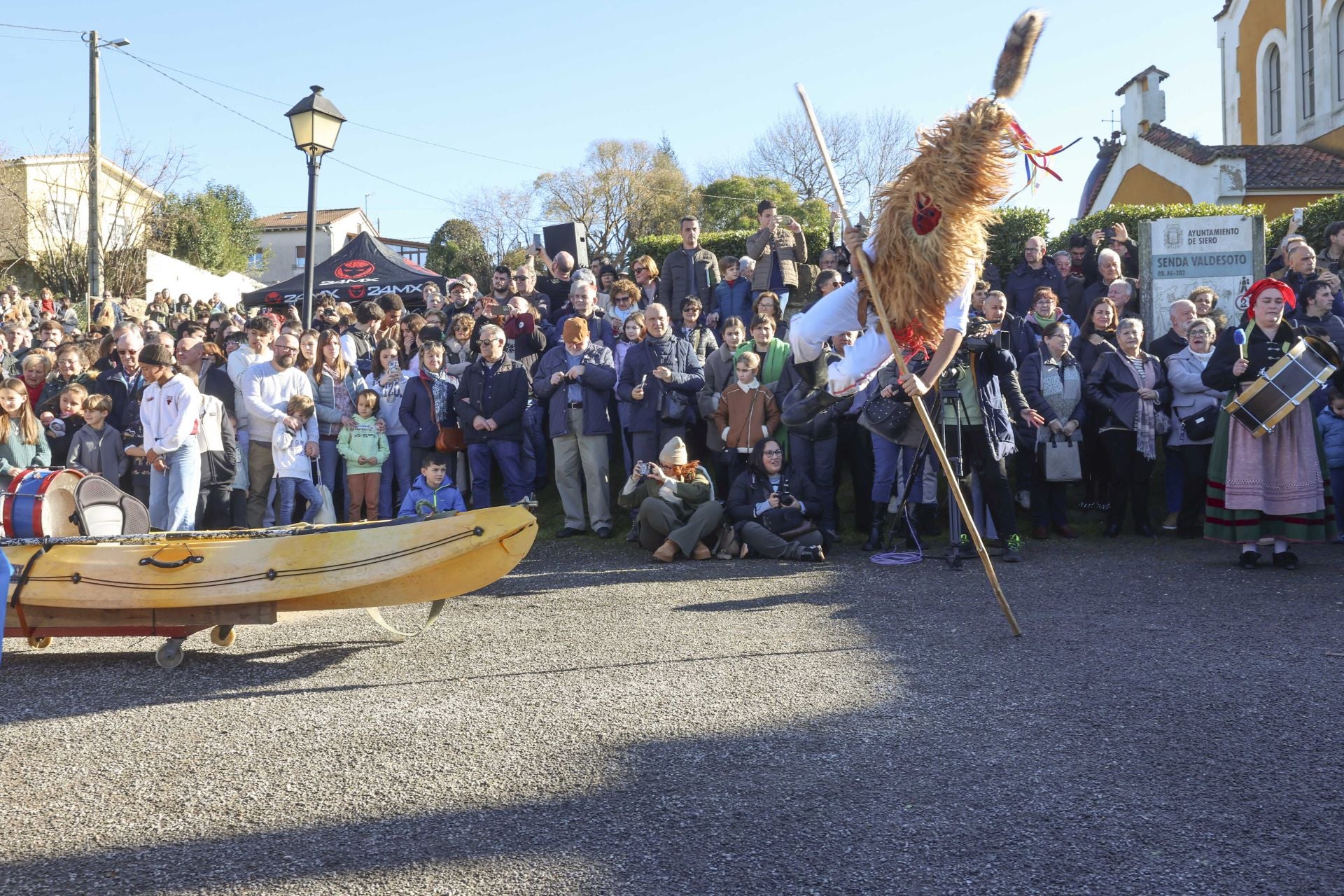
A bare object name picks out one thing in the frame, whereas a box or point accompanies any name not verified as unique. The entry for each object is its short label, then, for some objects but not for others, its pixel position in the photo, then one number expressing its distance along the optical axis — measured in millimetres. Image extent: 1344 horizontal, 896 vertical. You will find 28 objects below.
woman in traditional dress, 8492
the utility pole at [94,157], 24453
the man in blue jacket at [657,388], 11000
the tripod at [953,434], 9141
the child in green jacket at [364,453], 10938
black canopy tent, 22938
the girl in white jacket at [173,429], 9750
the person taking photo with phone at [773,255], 13664
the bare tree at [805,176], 44656
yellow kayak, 6723
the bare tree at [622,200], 47250
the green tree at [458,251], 44188
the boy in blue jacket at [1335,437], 9609
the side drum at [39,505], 7234
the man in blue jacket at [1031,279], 13289
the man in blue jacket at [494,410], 11133
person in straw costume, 6008
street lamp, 11977
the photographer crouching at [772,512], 9898
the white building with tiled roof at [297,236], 68000
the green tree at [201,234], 41594
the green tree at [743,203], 41688
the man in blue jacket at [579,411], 11172
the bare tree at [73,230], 32125
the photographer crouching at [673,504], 10055
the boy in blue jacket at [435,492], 9531
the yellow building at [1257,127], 26359
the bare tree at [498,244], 45262
